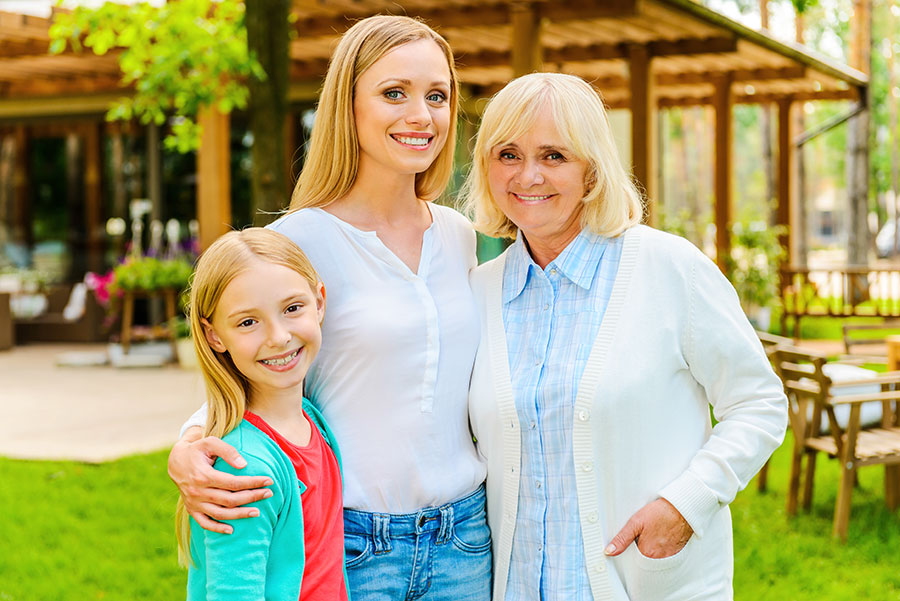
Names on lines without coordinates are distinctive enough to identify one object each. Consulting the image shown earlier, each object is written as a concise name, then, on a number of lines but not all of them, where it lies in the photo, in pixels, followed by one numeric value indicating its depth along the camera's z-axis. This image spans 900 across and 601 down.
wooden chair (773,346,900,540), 5.07
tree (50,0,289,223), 5.66
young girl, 1.79
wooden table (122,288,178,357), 10.77
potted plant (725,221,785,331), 12.48
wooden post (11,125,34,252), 14.90
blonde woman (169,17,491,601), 2.07
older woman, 2.04
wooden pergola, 8.45
